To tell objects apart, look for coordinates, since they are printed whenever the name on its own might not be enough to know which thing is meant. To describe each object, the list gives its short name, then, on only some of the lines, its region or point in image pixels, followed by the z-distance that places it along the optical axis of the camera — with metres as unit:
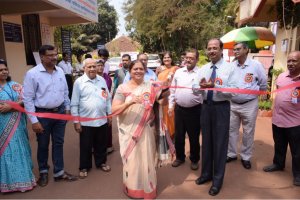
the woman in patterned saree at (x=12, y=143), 2.63
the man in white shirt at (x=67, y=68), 7.05
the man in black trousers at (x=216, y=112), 2.55
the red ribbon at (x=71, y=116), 2.54
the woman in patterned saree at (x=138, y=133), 2.51
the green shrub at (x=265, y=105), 5.76
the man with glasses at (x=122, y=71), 4.00
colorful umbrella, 7.01
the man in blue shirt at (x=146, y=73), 3.62
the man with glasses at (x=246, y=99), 3.16
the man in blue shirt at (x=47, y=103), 2.67
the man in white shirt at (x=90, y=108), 2.98
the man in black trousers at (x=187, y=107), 3.12
